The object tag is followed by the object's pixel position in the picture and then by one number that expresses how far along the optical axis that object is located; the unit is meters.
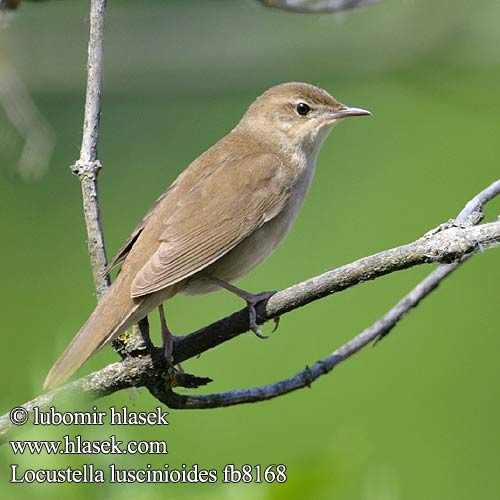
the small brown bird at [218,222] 4.21
